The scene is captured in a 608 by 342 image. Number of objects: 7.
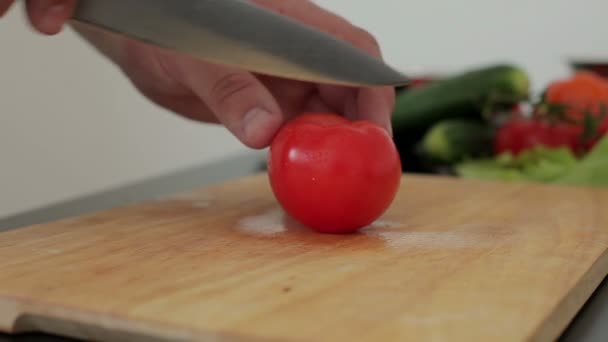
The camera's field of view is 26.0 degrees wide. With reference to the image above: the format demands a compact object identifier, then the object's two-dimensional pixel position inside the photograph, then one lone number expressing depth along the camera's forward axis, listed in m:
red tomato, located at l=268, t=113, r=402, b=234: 0.67
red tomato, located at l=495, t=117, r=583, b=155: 0.95
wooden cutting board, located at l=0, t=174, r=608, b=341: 0.52
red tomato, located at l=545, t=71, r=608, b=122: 0.96
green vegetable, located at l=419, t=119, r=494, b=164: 0.99
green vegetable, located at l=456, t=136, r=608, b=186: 0.87
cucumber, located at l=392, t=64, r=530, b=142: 1.05
